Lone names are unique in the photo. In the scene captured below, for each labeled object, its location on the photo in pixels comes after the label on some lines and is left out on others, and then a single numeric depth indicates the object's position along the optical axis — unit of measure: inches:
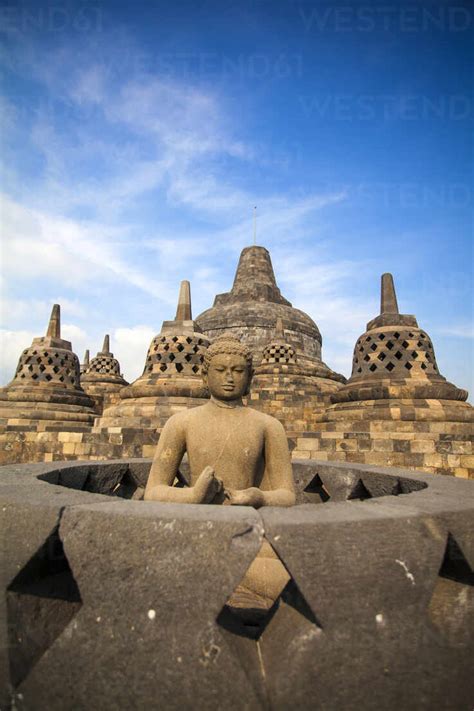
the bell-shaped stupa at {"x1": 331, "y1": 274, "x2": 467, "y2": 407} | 292.8
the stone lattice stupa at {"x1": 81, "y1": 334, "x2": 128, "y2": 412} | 639.1
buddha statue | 80.0
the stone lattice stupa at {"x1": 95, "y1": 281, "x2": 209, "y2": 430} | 300.4
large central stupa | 846.5
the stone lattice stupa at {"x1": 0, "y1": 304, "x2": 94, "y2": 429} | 360.5
